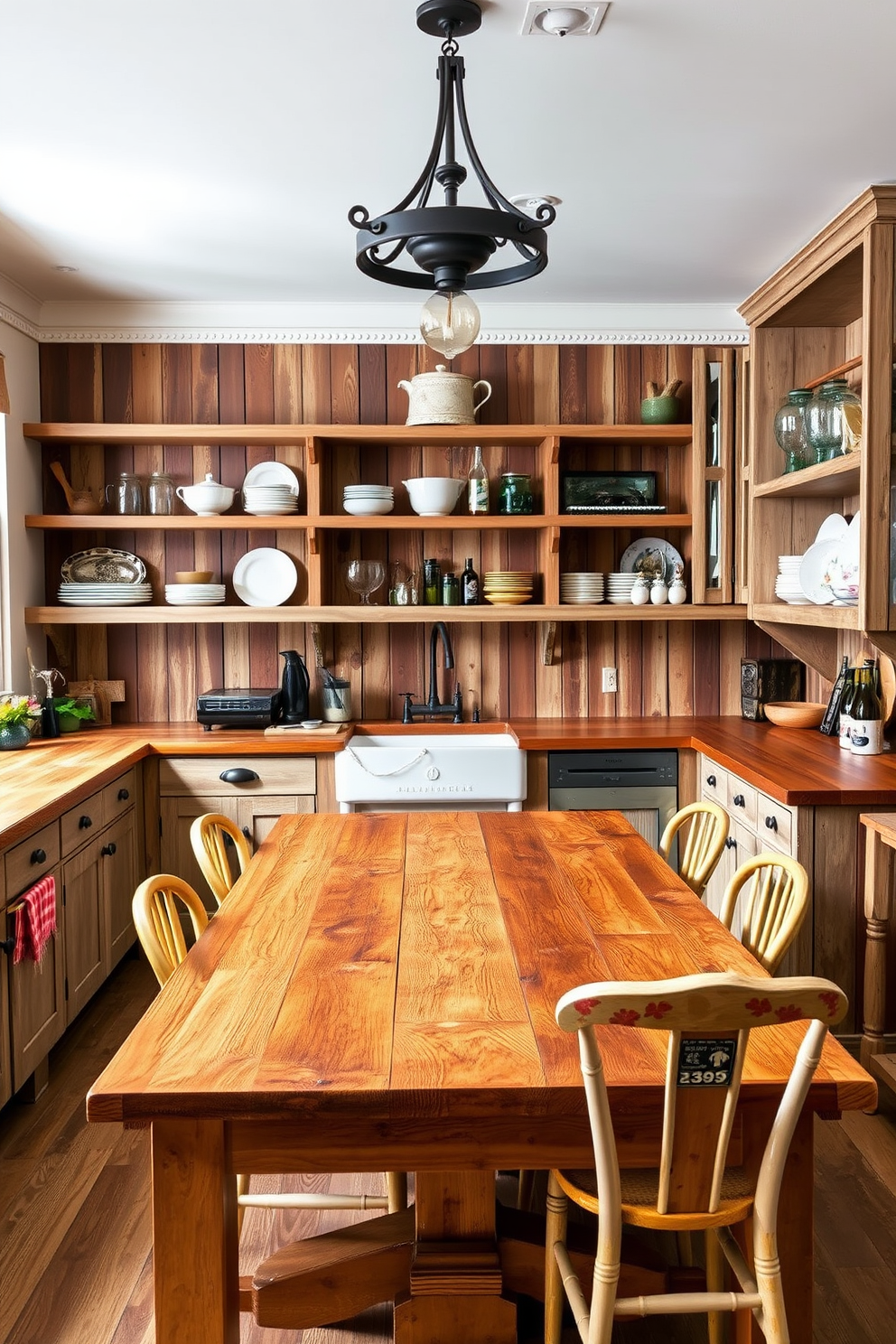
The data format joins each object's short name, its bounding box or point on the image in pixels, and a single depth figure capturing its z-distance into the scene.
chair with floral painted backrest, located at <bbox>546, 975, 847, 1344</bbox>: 1.36
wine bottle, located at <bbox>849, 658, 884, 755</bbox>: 3.55
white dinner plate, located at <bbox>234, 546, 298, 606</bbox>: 4.59
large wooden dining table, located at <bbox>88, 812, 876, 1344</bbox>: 1.44
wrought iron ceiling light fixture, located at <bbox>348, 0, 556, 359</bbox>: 1.80
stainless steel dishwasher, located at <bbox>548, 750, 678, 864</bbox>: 4.11
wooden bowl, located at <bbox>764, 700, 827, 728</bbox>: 4.18
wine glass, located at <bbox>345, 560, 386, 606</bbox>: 4.45
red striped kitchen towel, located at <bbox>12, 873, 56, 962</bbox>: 2.79
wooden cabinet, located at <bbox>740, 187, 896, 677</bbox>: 3.07
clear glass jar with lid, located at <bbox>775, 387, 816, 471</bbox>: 3.77
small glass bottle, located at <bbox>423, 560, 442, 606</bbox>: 4.48
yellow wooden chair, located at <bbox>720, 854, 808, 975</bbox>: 2.21
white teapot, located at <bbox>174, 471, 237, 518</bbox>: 4.38
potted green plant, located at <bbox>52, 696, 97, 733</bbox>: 4.27
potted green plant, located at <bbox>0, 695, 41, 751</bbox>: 3.88
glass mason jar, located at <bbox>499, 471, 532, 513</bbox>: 4.45
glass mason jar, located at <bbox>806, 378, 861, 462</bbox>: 3.49
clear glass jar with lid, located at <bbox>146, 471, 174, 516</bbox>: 4.44
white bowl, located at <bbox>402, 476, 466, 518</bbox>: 4.34
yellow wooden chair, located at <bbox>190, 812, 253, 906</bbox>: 2.50
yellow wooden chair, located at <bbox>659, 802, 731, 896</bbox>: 2.65
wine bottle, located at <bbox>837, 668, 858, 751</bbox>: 3.65
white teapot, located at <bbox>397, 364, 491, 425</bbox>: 4.27
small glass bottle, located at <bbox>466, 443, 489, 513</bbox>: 4.43
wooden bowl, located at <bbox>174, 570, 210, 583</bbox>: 4.40
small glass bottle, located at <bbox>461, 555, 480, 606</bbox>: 4.48
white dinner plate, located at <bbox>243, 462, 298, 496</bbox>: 4.54
